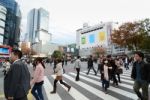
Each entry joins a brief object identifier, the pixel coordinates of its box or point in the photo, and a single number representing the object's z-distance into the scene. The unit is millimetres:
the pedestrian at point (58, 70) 3231
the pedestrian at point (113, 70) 3974
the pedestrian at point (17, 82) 1281
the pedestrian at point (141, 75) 2166
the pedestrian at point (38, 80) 2416
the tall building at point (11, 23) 25043
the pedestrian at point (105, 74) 3326
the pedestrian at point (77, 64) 4841
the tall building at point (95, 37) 45530
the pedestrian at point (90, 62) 6812
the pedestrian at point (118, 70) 4206
